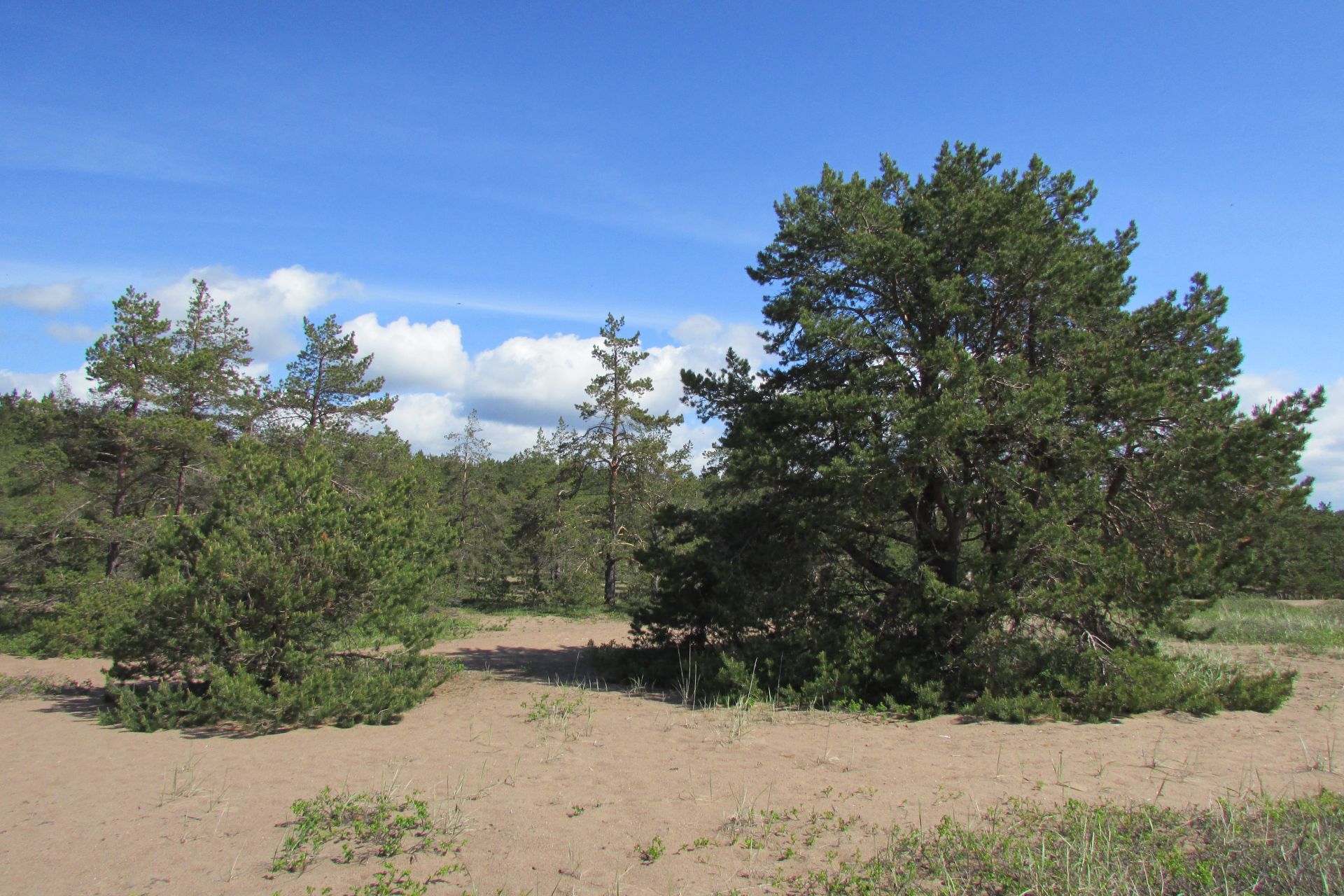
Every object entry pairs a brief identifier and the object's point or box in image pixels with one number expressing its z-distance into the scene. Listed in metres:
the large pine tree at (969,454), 9.61
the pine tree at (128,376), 19.11
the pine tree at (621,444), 27.09
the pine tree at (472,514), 29.34
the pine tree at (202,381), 19.72
